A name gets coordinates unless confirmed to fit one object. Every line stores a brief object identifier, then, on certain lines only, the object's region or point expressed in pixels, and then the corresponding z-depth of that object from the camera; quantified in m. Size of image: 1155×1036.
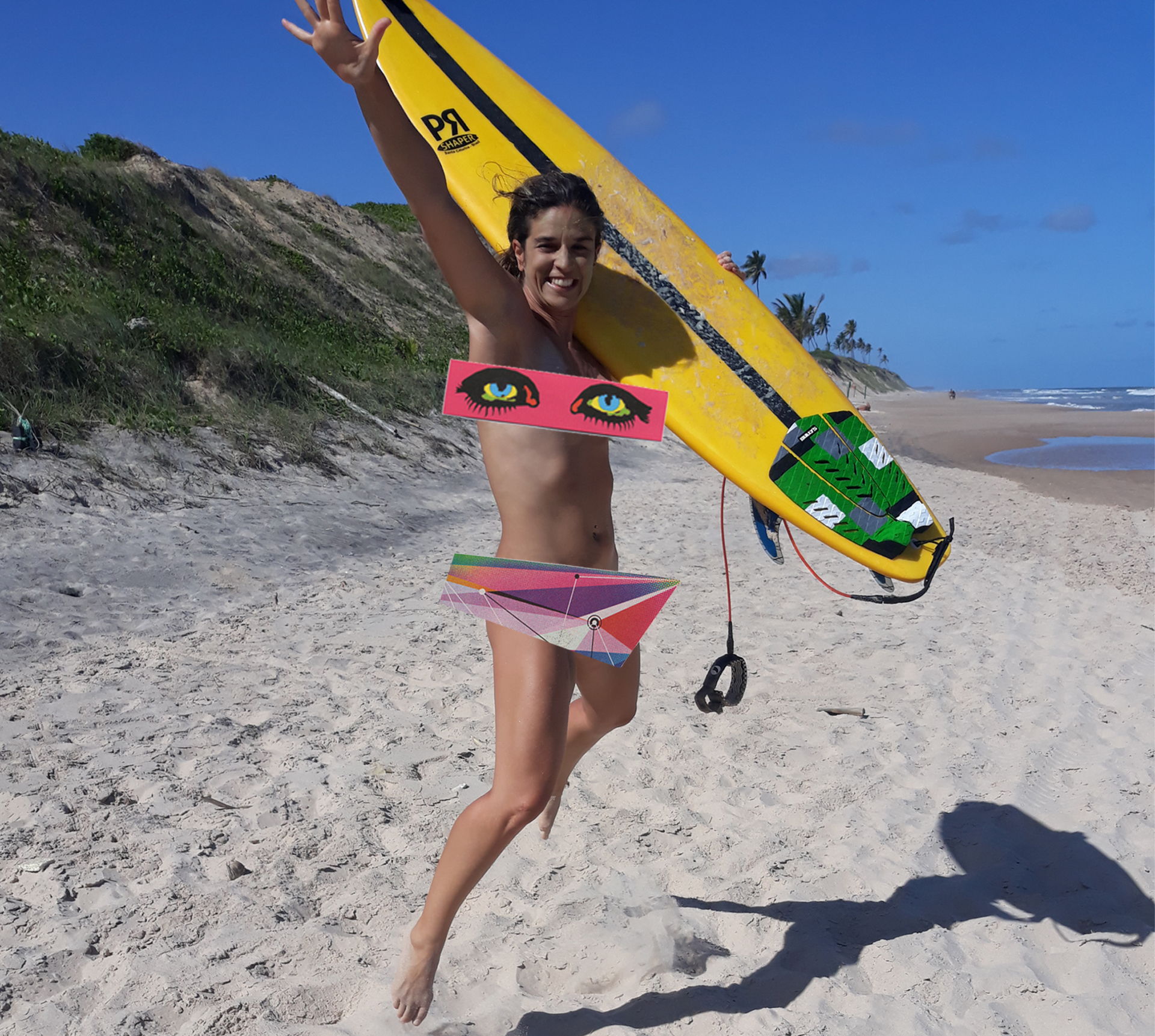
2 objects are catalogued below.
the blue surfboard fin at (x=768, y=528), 2.54
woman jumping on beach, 1.70
